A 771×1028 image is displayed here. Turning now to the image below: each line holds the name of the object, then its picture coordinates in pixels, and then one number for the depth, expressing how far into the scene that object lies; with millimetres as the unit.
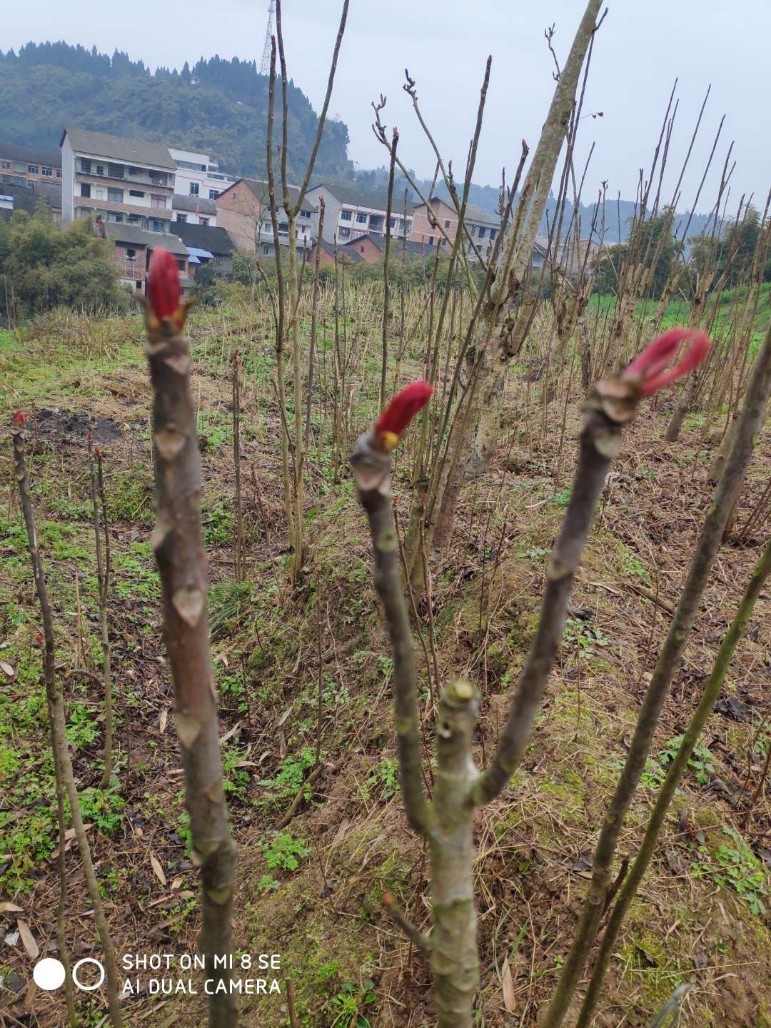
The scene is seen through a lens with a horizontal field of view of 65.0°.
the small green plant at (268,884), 1992
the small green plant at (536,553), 3033
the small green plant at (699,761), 1956
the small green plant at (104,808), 2320
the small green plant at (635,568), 3062
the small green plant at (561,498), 3588
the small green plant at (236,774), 2508
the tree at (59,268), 14344
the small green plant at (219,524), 4451
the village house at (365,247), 32219
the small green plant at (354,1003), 1474
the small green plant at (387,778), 2102
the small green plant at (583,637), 2477
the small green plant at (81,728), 2607
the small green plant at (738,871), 1604
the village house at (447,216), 26606
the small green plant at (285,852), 2057
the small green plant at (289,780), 2426
